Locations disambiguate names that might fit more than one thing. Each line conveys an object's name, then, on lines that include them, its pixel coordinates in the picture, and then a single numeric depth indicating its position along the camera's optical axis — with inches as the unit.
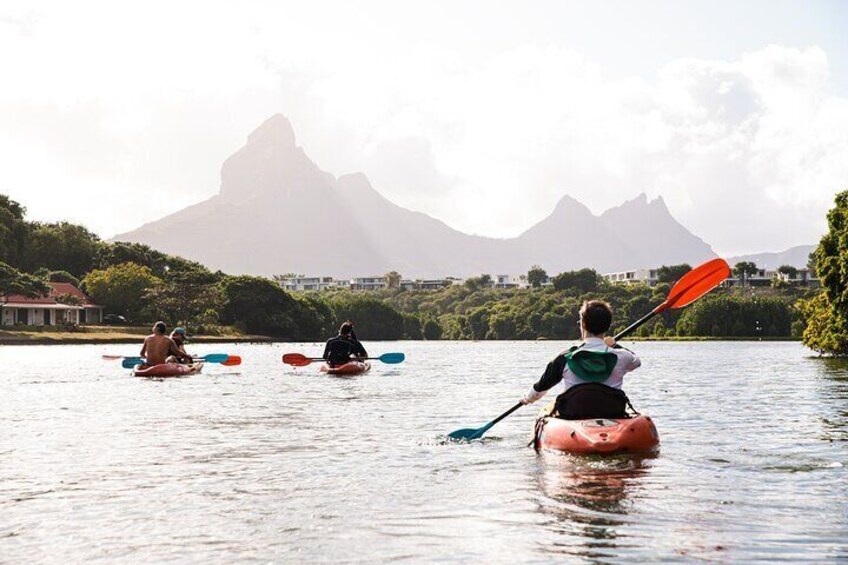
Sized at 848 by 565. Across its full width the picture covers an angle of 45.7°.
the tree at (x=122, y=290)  4220.0
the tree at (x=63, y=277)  4503.0
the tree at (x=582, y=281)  7700.3
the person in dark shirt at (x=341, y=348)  1375.5
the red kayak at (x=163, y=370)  1227.9
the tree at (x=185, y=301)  4146.2
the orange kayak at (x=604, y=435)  464.1
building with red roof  3814.0
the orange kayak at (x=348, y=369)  1362.0
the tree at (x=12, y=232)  4500.0
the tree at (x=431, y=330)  7027.6
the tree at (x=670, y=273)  7454.2
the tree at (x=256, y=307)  4626.0
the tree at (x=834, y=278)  1721.1
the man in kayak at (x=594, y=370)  471.5
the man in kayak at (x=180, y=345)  1274.5
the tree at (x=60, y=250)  4811.3
